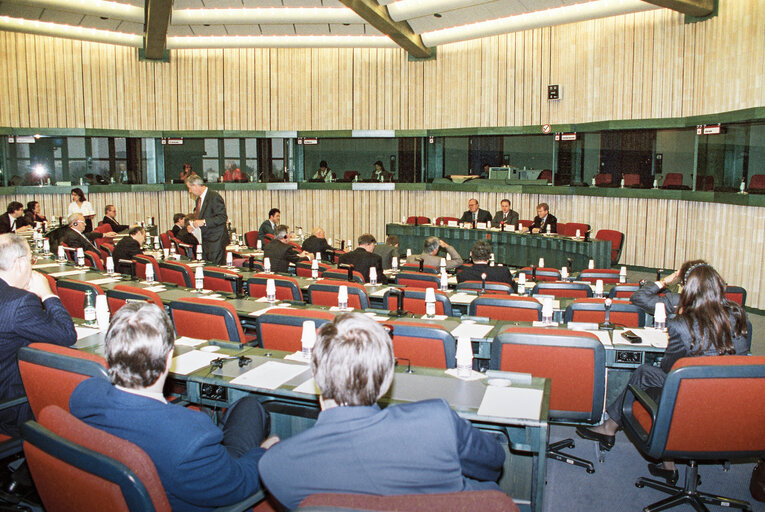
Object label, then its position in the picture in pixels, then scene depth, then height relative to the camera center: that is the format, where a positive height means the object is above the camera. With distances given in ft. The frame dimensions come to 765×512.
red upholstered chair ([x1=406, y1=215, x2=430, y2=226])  53.13 -1.88
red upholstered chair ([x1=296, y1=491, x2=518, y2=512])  5.45 -2.77
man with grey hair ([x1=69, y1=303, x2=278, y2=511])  7.41 -2.77
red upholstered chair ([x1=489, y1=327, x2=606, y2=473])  12.21 -3.38
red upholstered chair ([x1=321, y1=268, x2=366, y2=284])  23.94 -3.07
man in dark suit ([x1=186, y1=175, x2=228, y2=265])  31.45 -1.20
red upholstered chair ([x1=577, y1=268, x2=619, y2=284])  26.24 -3.33
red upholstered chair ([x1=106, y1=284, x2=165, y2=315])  16.22 -2.64
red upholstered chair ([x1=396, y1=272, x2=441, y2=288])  23.44 -3.12
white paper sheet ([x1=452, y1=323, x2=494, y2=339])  14.90 -3.31
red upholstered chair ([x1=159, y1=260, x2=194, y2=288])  24.75 -3.16
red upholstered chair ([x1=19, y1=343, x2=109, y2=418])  9.63 -2.81
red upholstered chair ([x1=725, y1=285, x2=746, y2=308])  19.65 -3.09
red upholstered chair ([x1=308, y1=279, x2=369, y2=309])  18.98 -3.05
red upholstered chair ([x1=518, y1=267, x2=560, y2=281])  26.66 -3.37
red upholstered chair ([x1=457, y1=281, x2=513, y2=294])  21.43 -3.14
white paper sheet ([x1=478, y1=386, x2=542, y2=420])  9.32 -3.27
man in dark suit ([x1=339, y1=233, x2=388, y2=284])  25.88 -2.69
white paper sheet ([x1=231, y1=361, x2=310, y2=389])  11.07 -3.34
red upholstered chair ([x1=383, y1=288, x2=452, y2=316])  18.28 -3.24
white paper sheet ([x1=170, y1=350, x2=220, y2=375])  11.99 -3.36
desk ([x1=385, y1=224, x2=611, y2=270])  38.68 -3.25
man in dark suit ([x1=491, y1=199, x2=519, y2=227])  47.19 -1.41
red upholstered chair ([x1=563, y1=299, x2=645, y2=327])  16.56 -3.25
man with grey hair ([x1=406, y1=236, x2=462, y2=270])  29.19 -2.68
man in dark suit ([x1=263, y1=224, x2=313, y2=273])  29.17 -2.72
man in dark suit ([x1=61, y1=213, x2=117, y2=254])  31.96 -1.98
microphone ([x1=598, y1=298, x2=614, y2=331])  15.74 -3.21
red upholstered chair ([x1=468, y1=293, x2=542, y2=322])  17.12 -3.14
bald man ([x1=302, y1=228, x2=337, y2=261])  35.86 -2.83
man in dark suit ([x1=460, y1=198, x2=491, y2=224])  48.29 -1.37
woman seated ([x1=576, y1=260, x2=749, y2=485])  12.62 -2.67
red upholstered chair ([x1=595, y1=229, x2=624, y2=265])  41.39 -2.91
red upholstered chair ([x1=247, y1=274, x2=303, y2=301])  20.30 -3.02
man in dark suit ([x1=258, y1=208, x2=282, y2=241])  41.98 -1.87
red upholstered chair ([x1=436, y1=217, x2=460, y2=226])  51.26 -1.82
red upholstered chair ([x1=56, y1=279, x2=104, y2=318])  18.43 -3.01
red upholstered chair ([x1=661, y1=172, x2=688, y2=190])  42.02 +1.30
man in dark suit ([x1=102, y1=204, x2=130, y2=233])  44.16 -1.67
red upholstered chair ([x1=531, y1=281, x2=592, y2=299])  20.86 -3.16
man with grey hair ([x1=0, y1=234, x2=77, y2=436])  11.60 -2.48
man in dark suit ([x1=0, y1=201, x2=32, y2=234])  32.10 -1.37
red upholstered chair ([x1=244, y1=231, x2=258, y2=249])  46.05 -3.07
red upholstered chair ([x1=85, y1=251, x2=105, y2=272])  29.53 -3.09
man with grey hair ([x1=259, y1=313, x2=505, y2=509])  6.36 -2.61
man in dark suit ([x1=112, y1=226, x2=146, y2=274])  29.30 -2.43
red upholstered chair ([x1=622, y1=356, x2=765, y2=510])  10.53 -3.81
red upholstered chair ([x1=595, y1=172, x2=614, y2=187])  46.75 +1.54
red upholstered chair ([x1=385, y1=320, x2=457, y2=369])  12.80 -3.13
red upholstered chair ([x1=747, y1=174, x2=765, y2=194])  32.19 +0.83
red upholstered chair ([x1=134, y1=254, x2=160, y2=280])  27.61 -3.12
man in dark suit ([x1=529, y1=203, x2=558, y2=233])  42.73 -1.64
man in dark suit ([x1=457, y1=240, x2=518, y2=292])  23.45 -2.74
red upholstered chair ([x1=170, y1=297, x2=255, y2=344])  15.01 -3.05
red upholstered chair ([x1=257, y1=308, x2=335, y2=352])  13.93 -2.98
